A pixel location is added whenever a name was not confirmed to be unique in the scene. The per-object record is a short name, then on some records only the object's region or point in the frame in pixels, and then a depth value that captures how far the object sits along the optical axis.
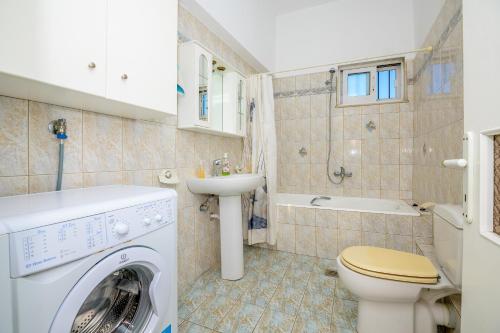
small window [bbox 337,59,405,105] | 2.67
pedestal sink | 1.84
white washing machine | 0.56
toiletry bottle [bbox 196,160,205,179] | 1.85
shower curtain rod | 1.95
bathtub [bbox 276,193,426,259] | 2.00
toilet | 1.08
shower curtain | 2.23
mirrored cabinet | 1.64
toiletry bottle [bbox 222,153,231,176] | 2.09
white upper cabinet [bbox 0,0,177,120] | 0.69
